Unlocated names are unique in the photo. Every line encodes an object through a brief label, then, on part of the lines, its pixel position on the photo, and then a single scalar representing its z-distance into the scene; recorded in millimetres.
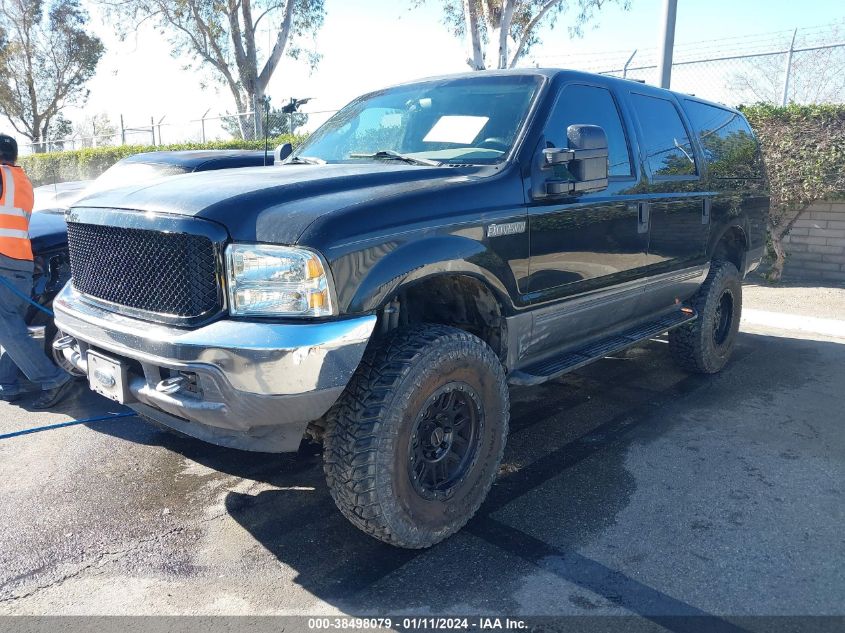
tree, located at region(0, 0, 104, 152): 36312
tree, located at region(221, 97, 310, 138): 17172
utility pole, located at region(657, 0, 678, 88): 8062
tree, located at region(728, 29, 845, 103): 9969
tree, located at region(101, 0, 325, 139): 21312
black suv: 2529
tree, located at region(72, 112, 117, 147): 25641
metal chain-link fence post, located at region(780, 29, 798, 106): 9859
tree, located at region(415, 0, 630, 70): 15914
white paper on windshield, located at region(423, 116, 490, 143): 3609
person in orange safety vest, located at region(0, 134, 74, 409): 4688
